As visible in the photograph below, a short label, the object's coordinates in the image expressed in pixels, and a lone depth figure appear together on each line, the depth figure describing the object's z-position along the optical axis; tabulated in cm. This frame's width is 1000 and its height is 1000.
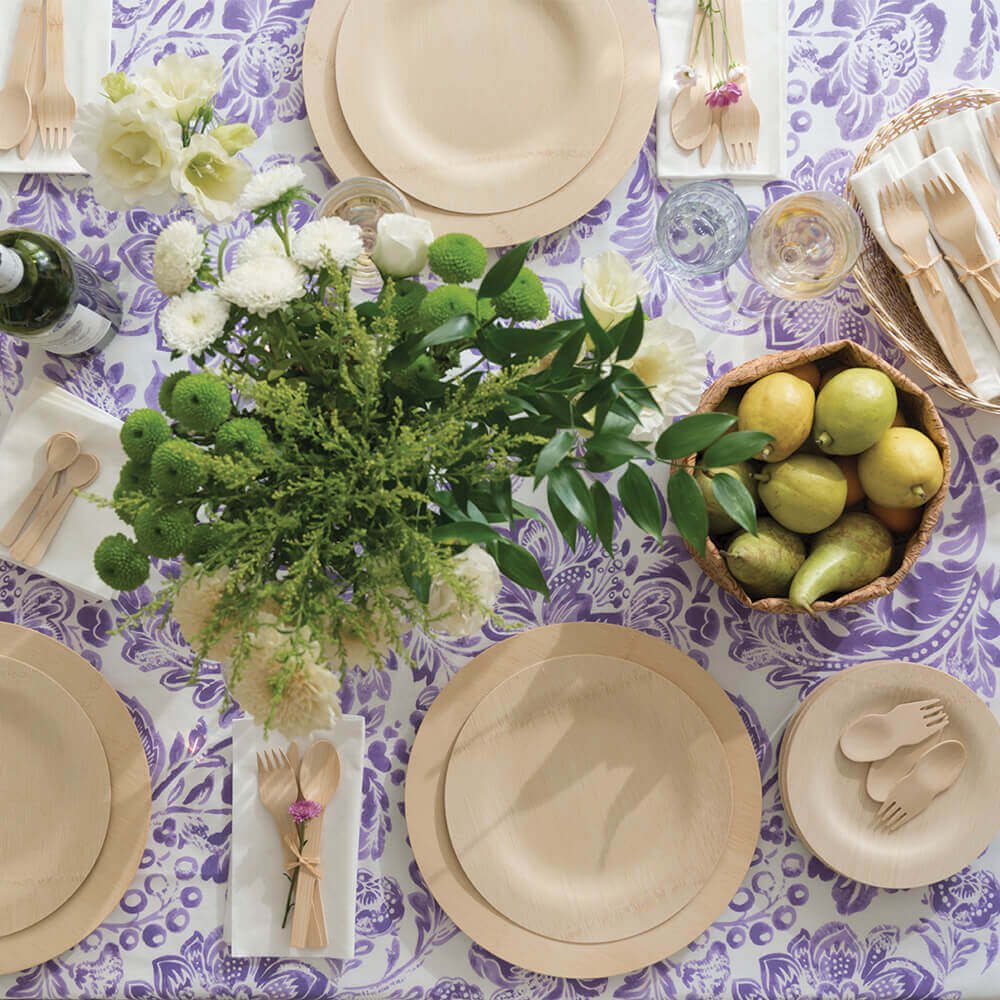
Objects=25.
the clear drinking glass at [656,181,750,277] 92
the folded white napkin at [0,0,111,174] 93
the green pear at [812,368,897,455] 79
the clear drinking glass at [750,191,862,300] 89
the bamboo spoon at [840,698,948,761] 91
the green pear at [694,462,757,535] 81
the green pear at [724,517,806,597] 81
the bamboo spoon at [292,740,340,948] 90
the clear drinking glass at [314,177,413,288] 85
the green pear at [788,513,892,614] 80
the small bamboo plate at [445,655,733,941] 90
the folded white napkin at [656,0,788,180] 95
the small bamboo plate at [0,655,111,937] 89
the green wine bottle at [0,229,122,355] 81
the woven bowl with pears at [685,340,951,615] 81
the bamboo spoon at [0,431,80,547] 90
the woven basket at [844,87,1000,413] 92
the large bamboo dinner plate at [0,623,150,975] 89
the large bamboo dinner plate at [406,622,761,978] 90
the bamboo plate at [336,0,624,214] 93
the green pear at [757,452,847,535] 81
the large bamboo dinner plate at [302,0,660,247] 93
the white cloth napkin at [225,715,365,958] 91
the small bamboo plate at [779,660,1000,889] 91
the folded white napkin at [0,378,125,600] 90
